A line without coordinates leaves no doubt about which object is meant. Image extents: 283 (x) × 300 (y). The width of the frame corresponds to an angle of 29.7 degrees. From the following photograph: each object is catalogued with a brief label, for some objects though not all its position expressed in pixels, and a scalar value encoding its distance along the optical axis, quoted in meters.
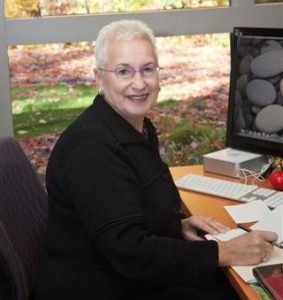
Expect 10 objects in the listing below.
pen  1.44
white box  2.08
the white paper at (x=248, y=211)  1.64
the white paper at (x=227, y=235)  1.53
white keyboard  1.82
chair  1.53
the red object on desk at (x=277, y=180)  1.89
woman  1.36
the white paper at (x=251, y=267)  1.29
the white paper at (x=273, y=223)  1.52
